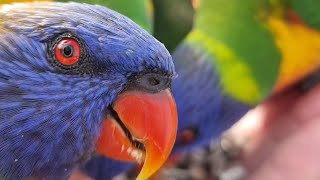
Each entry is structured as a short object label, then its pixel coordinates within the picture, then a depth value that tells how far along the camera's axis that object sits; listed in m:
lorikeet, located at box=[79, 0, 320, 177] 0.32
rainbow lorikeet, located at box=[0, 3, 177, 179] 0.20
